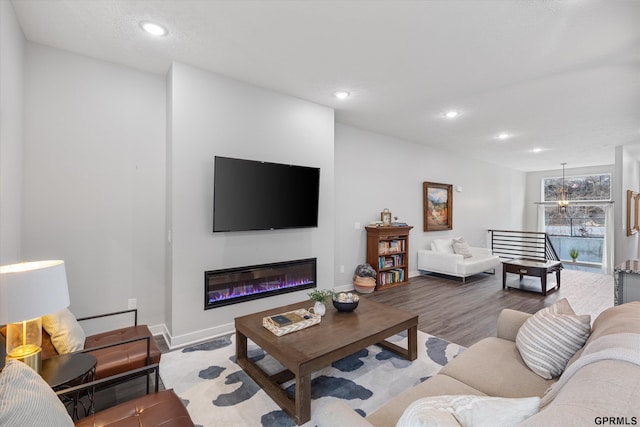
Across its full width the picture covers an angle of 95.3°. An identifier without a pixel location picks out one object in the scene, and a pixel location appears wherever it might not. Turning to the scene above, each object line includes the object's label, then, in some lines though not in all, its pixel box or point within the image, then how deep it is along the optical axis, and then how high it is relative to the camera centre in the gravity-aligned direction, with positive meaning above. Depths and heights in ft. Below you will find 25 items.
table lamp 4.81 -1.59
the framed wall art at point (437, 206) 21.25 +0.53
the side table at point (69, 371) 5.24 -3.03
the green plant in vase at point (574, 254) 27.75 -3.86
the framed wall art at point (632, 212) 20.15 +0.13
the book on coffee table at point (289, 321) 7.57 -2.99
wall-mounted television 10.42 +0.67
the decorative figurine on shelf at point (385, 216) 18.10 -0.24
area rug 6.58 -4.50
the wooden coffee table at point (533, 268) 16.06 -3.20
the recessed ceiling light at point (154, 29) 7.92 +5.09
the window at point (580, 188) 27.95 +2.59
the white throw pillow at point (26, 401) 2.95 -2.09
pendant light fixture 29.53 +1.68
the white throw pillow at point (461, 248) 21.01 -2.54
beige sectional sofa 2.56 -2.54
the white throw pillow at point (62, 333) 6.34 -2.68
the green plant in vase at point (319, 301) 8.52 -2.60
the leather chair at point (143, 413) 4.58 -3.32
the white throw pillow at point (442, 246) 20.86 -2.37
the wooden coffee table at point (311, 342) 6.33 -3.16
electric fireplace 10.66 -2.79
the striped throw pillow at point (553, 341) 5.36 -2.44
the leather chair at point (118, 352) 6.29 -3.32
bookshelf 16.97 -2.52
